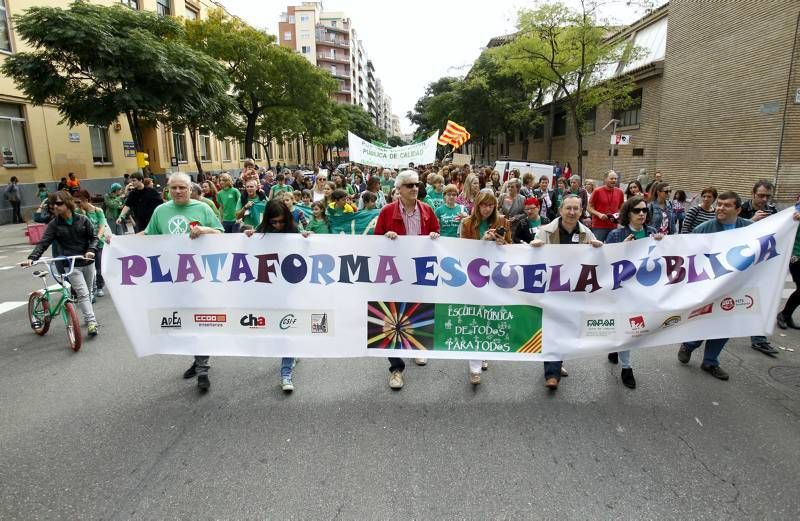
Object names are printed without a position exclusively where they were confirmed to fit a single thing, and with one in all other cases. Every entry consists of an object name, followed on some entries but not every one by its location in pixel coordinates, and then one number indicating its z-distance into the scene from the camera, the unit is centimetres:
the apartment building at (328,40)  9362
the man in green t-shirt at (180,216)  438
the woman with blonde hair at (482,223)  439
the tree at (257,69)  2602
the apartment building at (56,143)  1783
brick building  1519
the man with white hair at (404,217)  440
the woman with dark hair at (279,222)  423
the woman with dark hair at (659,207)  684
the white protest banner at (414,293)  409
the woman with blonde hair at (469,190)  846
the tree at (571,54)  2192
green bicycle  539
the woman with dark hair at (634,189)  866
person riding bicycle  565
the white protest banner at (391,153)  1390
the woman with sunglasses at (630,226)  439
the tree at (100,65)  1415
